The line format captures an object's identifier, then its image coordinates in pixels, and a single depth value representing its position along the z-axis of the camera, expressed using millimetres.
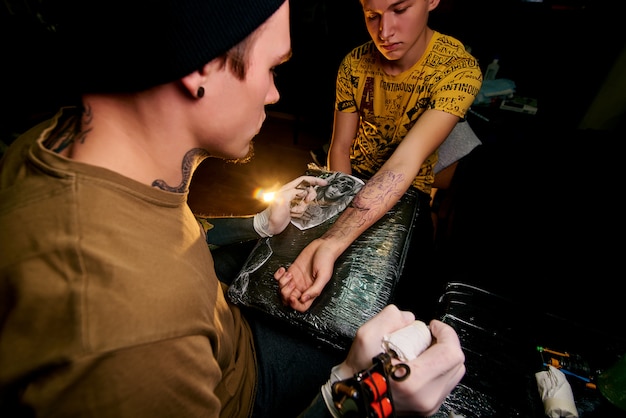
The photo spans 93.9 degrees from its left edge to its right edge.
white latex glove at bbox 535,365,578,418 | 866
